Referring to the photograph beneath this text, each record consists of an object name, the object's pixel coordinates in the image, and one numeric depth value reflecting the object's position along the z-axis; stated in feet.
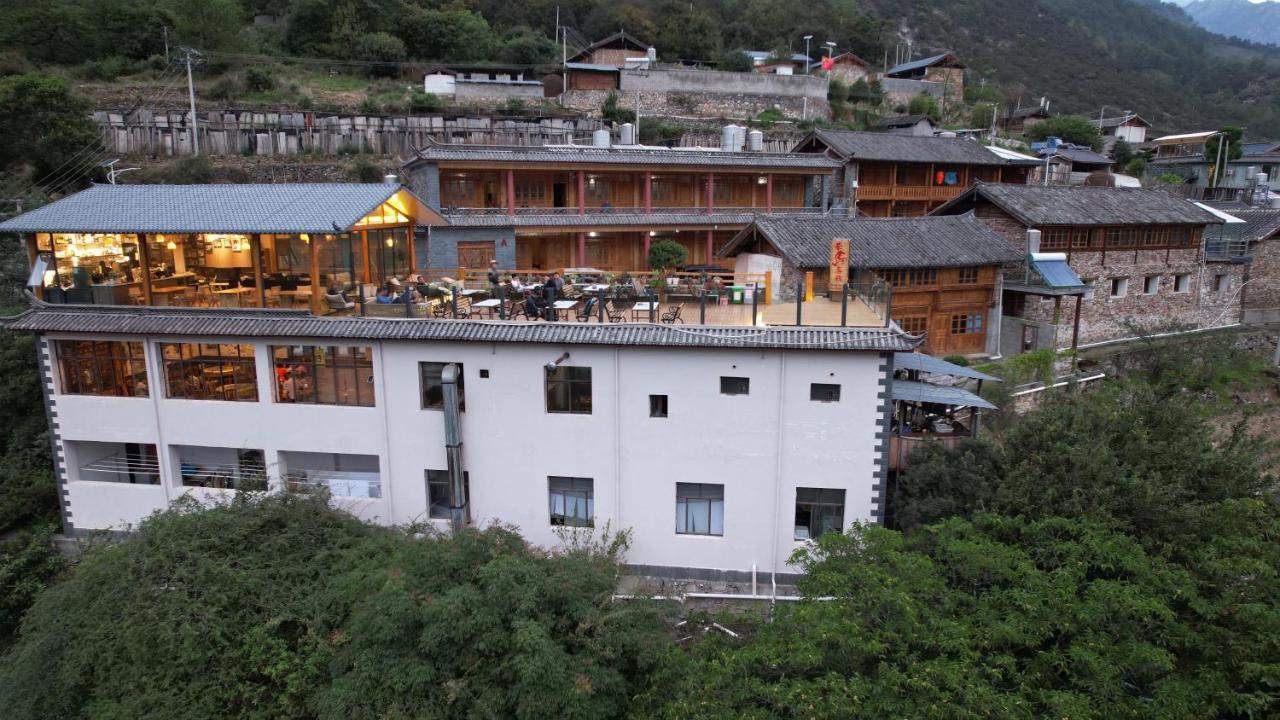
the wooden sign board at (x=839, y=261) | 62.18
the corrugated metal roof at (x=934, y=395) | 56.39
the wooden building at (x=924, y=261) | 79.00
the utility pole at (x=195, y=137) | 129.90
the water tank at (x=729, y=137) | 126.72
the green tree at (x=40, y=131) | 112.37
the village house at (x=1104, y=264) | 91.30
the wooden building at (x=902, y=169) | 123.44
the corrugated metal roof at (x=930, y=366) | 60.03
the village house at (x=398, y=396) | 53.26
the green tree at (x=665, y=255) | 89.97
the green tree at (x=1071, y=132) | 183.52
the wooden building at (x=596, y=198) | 97.71
